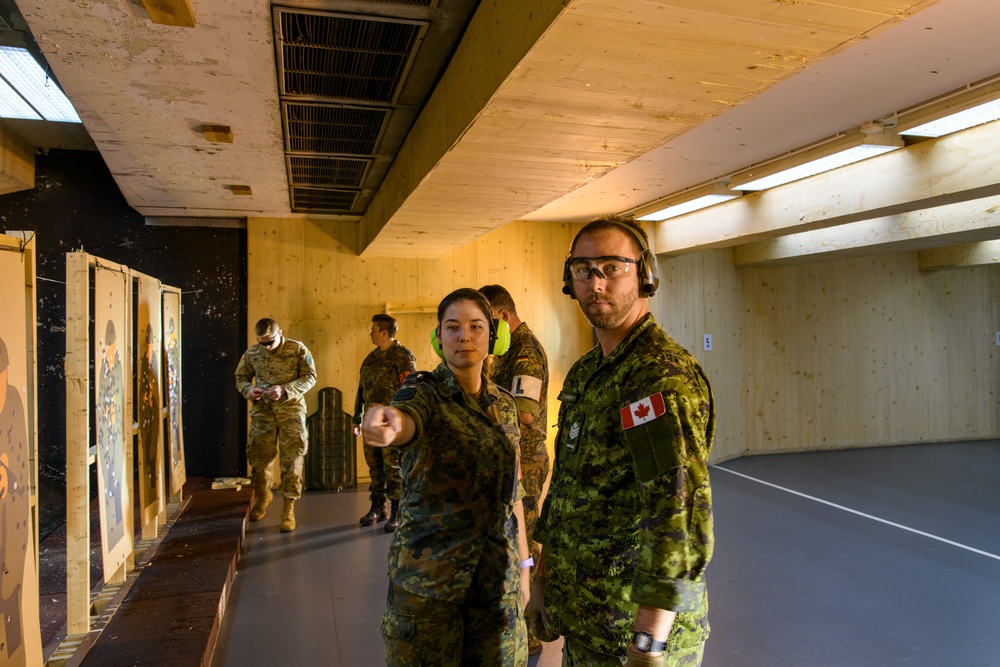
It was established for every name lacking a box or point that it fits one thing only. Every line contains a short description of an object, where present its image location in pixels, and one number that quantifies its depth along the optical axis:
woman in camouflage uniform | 1.76
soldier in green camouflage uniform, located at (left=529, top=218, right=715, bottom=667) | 1.29
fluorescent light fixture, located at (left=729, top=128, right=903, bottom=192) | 4.11
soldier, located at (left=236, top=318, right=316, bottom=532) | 5.36
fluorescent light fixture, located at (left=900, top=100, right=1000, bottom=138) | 3.63
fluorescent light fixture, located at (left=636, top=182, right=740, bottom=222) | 5.48
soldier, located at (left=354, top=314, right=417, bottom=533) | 5.25
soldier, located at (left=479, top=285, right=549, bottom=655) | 2.93
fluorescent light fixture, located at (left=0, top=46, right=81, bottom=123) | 3.76
